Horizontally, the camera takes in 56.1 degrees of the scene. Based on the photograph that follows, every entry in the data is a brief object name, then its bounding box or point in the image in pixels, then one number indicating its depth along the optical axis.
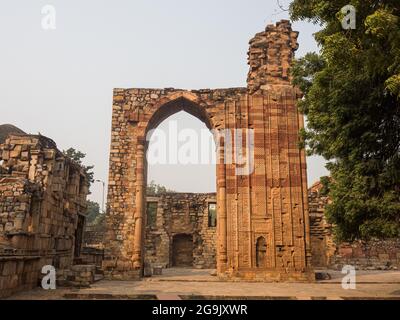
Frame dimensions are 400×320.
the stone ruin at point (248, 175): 12.52
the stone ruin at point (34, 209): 8.69
